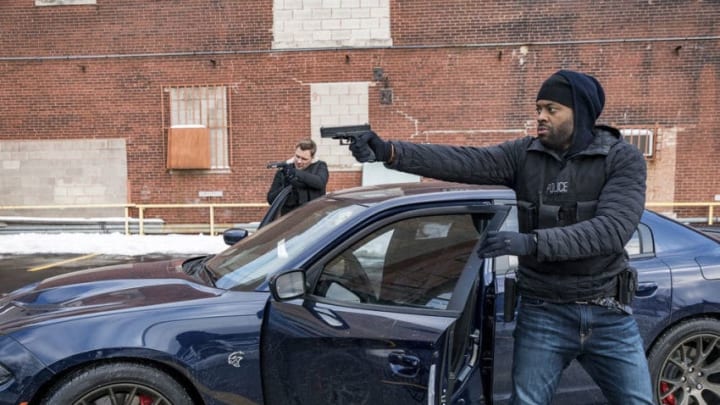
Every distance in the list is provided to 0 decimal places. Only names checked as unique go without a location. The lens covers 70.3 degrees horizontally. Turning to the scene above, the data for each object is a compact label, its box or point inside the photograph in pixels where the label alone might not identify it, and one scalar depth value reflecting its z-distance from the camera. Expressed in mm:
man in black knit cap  1824
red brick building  11180
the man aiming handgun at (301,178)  4629
